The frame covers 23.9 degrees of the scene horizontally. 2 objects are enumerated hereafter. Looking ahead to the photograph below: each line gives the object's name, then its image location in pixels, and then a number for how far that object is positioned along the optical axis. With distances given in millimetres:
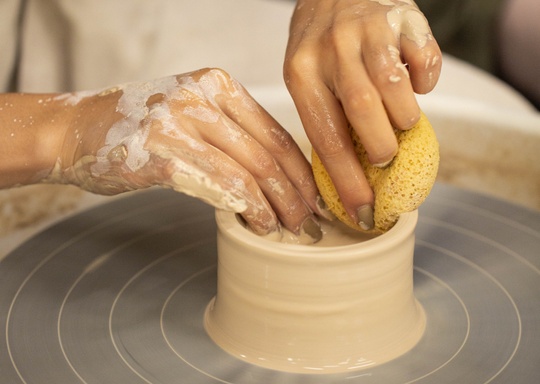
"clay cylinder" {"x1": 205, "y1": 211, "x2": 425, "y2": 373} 590
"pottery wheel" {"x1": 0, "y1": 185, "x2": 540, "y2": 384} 601
